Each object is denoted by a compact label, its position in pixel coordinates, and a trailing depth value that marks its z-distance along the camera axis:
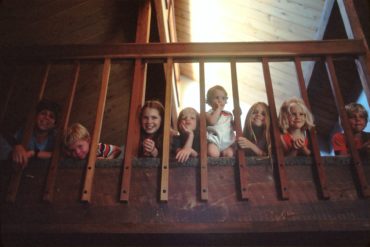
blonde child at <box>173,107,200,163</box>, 2.23
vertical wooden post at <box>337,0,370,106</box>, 2.20
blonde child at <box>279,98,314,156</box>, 2.06
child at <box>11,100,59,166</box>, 2.41
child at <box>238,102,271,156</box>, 2.04
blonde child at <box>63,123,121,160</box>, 2.13
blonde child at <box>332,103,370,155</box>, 2.55
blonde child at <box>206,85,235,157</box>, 2.24
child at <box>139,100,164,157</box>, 2.25
